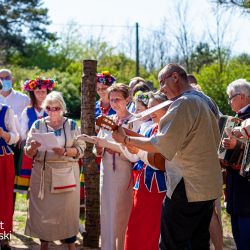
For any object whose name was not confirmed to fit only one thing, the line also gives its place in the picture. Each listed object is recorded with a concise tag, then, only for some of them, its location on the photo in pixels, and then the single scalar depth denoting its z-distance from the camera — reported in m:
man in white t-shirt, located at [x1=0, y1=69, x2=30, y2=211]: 7.11
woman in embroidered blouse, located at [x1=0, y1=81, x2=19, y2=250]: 5.77
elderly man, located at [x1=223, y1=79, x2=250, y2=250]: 4.98
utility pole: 25.58
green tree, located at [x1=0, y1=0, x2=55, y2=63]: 40.44
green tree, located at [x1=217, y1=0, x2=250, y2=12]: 9.42
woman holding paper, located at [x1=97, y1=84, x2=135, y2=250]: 5.39
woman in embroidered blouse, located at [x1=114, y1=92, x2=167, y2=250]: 4.75
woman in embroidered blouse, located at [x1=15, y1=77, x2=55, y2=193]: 6.68
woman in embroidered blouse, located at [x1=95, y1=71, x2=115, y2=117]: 6.81
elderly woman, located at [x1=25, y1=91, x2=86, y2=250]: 5.59
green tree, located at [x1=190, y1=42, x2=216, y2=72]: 30.53
